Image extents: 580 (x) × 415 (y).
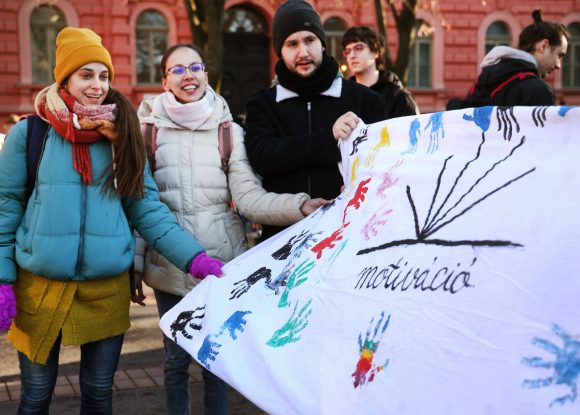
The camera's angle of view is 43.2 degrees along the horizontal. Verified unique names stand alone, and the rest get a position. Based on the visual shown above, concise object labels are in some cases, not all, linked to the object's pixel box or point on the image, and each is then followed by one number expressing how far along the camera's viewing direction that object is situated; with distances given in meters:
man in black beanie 3.16
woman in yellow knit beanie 2.84
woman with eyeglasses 3.34
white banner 1.71
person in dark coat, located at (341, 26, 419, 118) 4.73
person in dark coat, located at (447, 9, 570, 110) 3.92
